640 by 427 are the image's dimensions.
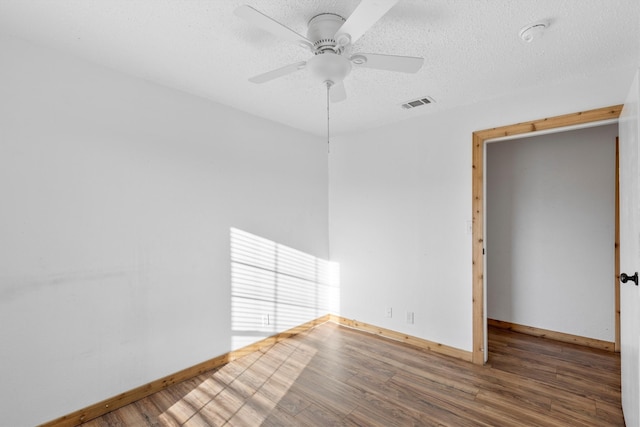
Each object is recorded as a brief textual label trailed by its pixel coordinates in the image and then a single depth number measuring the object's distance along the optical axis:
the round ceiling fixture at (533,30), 1.70
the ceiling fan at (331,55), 1.42
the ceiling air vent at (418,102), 2.80
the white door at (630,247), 1.59
